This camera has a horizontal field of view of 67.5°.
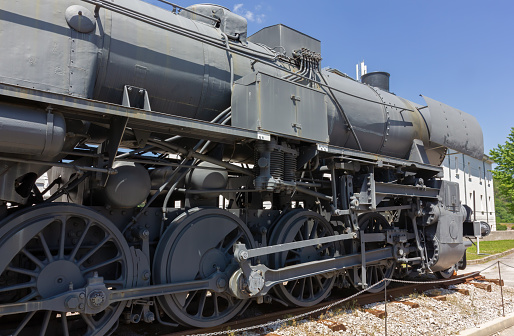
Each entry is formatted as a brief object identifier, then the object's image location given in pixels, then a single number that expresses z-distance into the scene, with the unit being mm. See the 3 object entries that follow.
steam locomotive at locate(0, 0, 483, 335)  3688
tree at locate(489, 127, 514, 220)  29719
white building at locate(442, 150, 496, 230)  29422
